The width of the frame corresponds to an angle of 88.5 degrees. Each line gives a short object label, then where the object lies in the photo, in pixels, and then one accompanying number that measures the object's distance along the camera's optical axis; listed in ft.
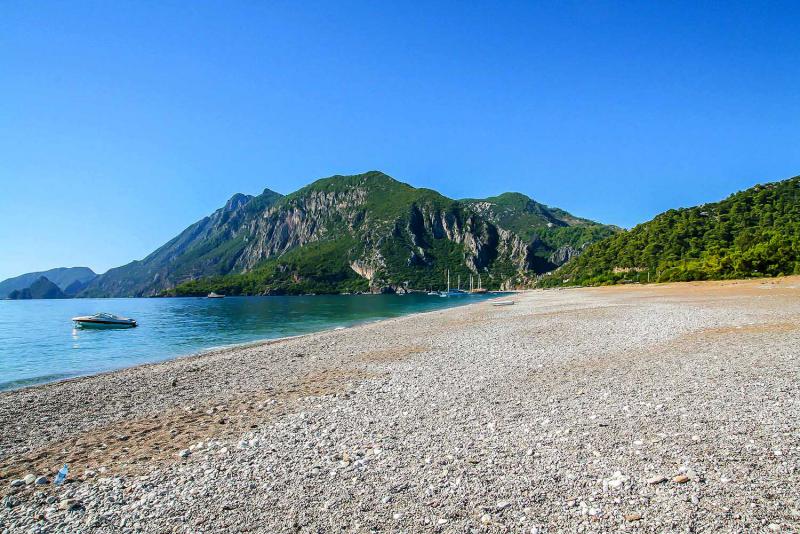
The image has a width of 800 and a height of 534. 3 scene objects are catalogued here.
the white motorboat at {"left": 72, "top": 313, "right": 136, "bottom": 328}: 165.43
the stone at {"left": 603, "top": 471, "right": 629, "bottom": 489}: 17.97
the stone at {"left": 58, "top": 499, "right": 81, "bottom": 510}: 19.39
